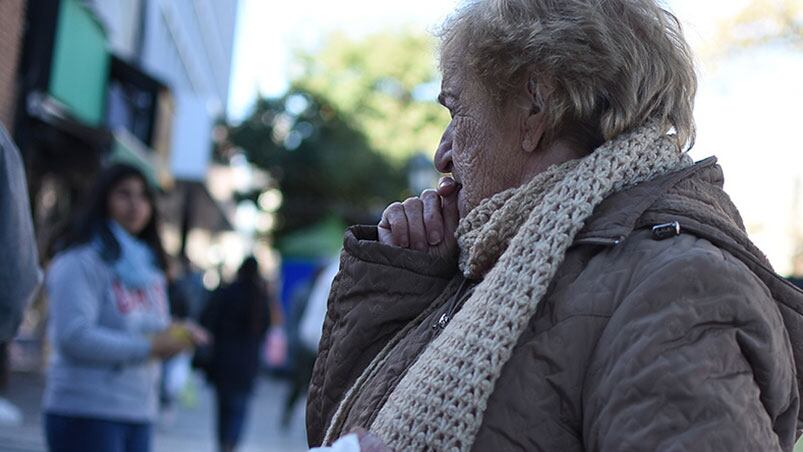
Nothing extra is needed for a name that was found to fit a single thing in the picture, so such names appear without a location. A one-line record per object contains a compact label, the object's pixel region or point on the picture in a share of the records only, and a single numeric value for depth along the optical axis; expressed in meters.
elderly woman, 1.57
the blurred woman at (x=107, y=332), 4.43
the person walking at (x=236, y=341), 8.82
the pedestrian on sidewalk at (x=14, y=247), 2.61
